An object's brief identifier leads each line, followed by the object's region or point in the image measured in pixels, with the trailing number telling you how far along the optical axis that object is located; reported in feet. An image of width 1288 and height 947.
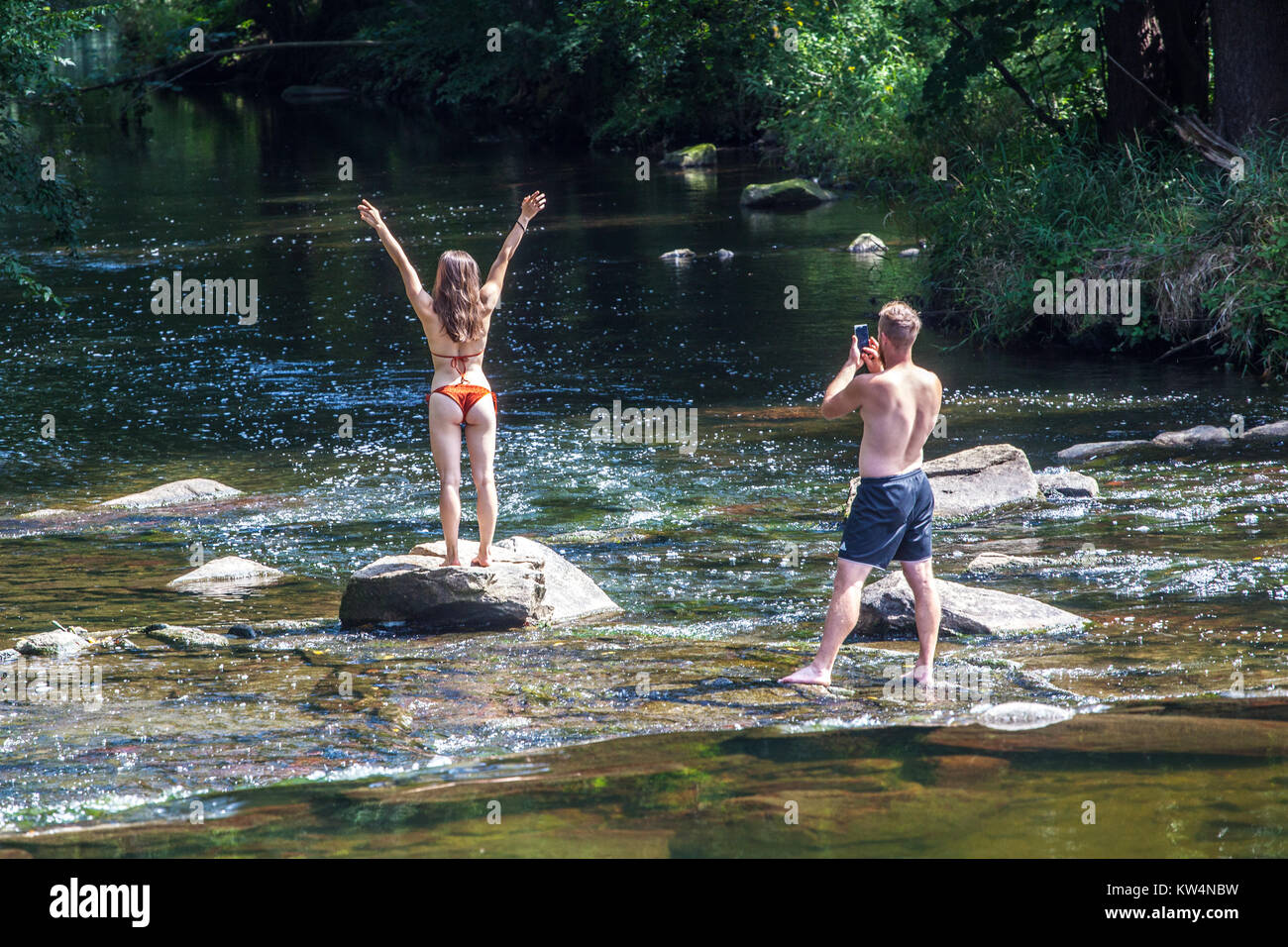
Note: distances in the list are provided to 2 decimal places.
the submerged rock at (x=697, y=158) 118.73
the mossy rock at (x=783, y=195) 93.09
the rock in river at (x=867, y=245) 75.15
